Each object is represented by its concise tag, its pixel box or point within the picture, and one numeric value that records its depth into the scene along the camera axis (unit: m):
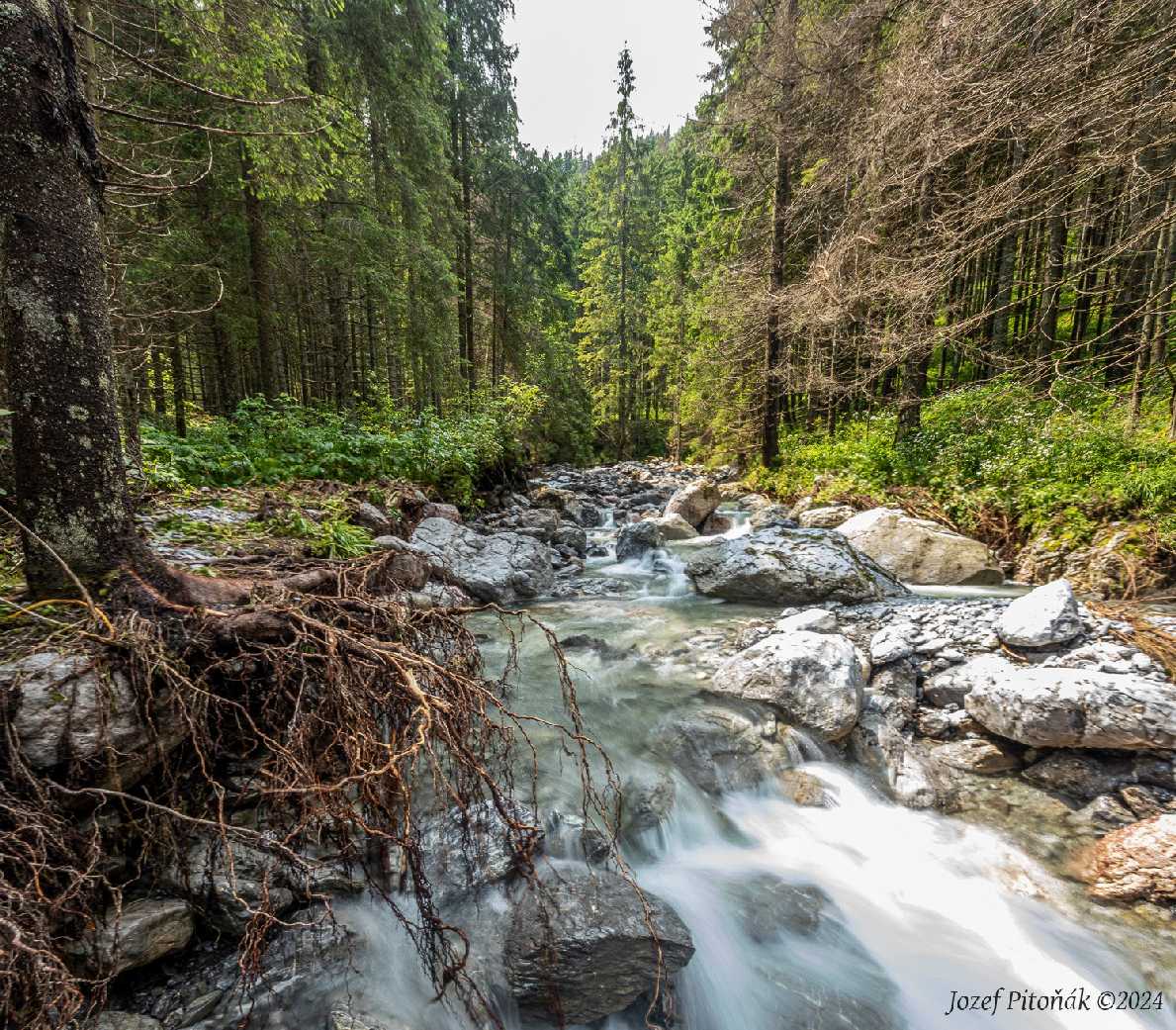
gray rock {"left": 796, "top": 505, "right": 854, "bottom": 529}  9.74
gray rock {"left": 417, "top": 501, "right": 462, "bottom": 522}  8.34
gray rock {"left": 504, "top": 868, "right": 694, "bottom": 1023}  2.49
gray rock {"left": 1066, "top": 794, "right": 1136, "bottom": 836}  3.39
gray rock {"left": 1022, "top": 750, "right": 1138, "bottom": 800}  3.57
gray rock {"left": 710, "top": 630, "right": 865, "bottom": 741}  4.24
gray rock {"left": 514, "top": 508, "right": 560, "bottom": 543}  10.29
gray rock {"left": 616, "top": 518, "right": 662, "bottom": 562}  9.74
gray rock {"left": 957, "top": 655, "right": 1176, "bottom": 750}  3.50
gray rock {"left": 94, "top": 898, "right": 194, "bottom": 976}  2.02
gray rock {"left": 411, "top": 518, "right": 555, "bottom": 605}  7.10
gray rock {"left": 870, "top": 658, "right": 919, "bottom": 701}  4.63
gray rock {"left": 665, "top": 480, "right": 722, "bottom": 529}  11.72
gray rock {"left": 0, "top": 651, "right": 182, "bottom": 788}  2.04
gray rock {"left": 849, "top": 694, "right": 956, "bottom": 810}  3.81
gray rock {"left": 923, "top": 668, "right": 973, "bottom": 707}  4.40
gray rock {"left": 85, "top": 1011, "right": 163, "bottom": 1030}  1.98
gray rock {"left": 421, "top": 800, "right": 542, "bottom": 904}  2.82
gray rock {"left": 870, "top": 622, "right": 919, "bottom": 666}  4.96
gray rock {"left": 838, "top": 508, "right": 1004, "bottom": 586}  7.02
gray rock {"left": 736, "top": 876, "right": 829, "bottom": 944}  3.20
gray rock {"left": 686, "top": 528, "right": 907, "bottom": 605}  6.87
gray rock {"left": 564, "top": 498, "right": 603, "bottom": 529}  13.05
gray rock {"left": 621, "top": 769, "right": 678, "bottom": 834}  3.64
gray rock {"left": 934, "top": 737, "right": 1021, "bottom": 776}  3.92
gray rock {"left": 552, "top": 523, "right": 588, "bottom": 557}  10.19
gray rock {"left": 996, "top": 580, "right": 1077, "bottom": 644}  4.39
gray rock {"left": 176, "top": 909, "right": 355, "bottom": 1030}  2.20
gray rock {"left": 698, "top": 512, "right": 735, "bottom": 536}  11.58
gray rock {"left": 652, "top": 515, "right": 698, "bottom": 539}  10.71
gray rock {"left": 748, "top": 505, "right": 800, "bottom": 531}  10.48
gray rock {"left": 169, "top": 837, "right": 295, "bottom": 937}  2.31
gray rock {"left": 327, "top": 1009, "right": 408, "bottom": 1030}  2.22
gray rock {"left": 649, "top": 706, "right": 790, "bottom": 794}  4.05
